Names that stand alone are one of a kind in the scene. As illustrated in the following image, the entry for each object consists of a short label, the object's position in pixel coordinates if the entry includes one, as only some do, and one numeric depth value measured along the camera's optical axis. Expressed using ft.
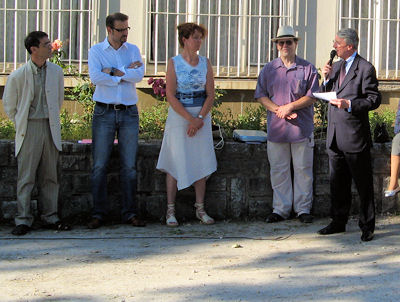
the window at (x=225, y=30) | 35.40
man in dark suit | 22.39
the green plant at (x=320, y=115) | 29.68
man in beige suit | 23.72
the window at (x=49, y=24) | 35.19
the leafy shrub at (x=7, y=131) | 27.40
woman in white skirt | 24.63
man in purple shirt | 24.98
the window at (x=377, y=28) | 36.27
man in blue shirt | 24.30
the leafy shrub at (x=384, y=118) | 30.07
